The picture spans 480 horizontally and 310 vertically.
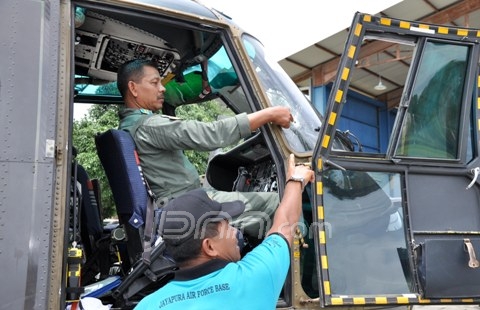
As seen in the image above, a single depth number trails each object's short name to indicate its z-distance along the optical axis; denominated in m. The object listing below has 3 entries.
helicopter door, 2.77
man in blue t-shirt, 1.70
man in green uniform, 2.94
